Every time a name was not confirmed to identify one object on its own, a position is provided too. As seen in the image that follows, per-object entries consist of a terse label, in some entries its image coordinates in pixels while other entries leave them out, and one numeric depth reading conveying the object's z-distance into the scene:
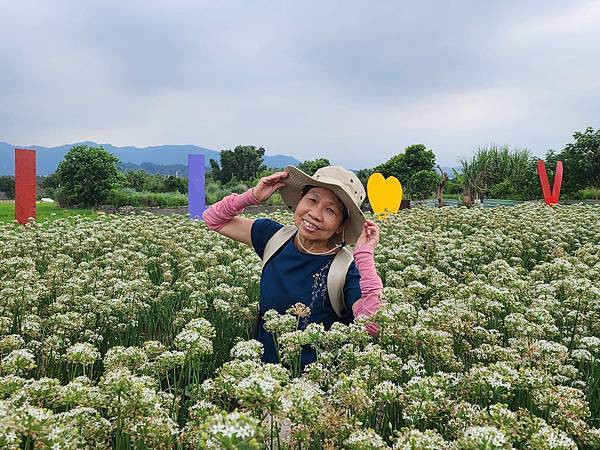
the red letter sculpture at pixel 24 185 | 12.61
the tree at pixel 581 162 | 31.34
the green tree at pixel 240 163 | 72.56
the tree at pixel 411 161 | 49.97
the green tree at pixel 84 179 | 28.59
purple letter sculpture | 14.73
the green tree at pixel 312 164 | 57.94
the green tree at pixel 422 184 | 38.88
